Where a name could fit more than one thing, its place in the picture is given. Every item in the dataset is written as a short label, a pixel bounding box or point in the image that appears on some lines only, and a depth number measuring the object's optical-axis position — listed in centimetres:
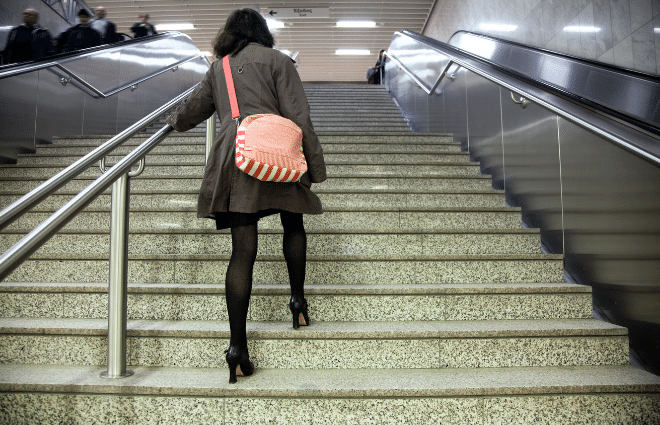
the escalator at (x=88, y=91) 405
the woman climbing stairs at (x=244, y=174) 158
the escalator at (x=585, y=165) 184
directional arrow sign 1122
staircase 155
